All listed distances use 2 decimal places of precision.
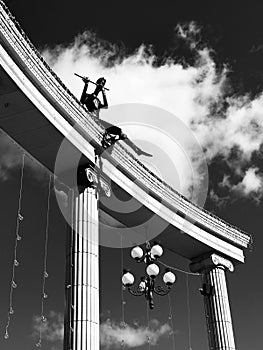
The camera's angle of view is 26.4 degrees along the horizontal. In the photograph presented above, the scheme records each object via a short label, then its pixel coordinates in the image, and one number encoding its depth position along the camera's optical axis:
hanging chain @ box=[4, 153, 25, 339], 18.60
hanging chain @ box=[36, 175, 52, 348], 19.98
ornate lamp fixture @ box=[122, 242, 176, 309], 22.17
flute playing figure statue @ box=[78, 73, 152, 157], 24.89
